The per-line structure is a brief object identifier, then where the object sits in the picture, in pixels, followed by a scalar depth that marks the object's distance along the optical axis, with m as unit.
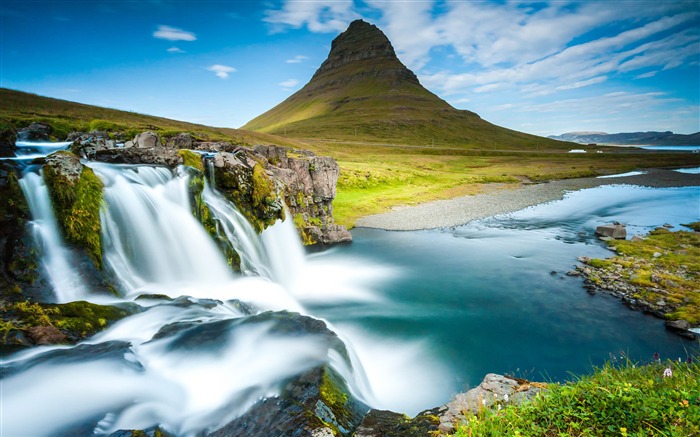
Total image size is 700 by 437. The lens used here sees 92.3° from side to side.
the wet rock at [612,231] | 28.58
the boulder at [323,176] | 32.22
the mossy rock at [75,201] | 11.77
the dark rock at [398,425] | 5.59
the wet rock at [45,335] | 8.01
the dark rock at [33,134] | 28.30
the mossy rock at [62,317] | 8.28
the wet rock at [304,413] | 5.73
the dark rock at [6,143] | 13.39
